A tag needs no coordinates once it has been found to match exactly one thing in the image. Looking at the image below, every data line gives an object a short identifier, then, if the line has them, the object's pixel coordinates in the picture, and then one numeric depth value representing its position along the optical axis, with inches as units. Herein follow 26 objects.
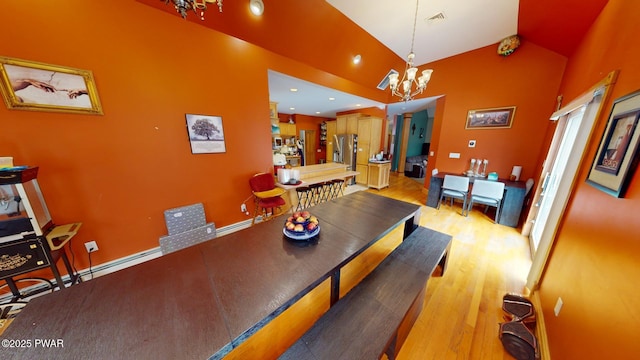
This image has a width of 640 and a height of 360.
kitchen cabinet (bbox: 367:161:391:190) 195.6
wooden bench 34.3
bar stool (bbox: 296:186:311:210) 129.2
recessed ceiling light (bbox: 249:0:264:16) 81.6
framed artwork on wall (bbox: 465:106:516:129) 127.8
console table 118.0
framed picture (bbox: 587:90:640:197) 36.4
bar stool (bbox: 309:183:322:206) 152.4
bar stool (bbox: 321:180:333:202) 143.3
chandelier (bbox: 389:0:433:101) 86.8
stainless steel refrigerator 214.5
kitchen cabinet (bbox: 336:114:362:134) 214.8
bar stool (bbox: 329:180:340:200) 161.2
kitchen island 127.8
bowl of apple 50.2
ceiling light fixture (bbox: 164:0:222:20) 43.3
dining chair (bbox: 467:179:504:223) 120.0
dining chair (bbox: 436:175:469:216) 132.4
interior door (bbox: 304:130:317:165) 297.3
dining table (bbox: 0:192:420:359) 24.2
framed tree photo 88.4
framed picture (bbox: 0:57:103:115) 55.6
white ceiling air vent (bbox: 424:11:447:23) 101.3
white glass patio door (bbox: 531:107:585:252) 83.1
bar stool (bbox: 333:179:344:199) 159.3
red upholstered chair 106.0
